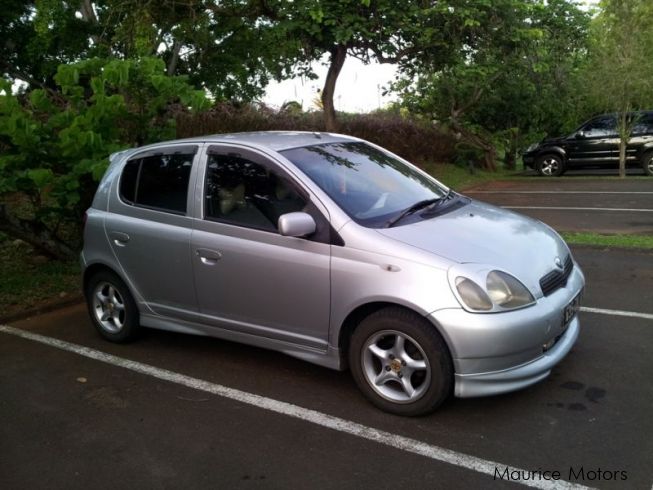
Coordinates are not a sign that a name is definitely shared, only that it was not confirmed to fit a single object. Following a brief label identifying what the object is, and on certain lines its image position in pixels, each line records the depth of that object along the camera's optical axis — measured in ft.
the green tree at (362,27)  37.91
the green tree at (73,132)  20.26
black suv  56.29
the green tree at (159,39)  43.24
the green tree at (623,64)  51.72
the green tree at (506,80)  43.89
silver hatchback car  11.59
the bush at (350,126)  39.14
